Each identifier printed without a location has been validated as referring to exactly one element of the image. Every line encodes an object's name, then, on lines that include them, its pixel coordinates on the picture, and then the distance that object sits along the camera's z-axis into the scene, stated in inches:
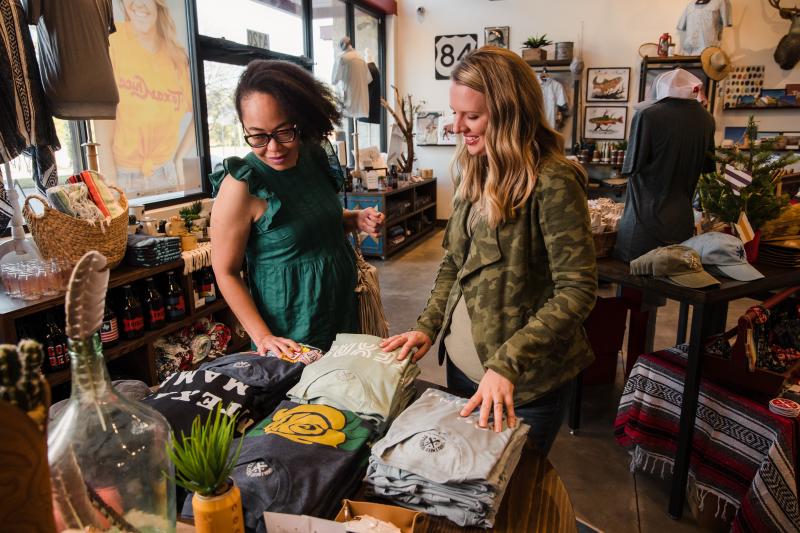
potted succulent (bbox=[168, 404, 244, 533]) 29.5
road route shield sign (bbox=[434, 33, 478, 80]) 339.0
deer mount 276.8
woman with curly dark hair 60.6
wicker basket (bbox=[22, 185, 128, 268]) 88.7
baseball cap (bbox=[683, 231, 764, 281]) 82.7
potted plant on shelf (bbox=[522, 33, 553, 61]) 308.2
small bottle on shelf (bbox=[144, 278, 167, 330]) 112.0
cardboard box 34.6
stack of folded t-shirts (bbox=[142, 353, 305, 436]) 42.9
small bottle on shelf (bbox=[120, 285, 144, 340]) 106.4
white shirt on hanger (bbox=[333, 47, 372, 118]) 255.1
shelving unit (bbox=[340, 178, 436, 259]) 260.4
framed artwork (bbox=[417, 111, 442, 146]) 352.2
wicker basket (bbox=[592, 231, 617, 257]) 102.2
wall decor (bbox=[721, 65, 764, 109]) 294.7
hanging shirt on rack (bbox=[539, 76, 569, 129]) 318.7
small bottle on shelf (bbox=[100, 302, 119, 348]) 102.0
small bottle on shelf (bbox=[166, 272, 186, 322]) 117.6
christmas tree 88.7
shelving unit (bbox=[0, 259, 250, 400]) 83.4
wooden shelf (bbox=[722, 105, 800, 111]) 292.5
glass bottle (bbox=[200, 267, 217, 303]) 126.8
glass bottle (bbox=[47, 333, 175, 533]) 25.3
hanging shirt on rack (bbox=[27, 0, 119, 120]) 93.1
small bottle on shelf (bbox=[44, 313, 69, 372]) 91.4
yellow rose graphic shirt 34.0
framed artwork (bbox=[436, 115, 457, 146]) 346.6
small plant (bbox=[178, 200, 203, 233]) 137.0
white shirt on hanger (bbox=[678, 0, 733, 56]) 279.3
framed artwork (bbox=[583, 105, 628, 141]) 321.4
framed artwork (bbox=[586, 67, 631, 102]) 316.2
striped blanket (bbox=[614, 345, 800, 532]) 72.7
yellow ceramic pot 29.5
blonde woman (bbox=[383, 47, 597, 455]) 48.1
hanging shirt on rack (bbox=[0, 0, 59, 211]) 88.0
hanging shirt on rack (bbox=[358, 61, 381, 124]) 279.6
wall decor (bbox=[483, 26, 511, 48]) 330.6
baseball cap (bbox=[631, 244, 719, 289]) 79.7
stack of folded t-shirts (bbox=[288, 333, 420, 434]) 43.6
